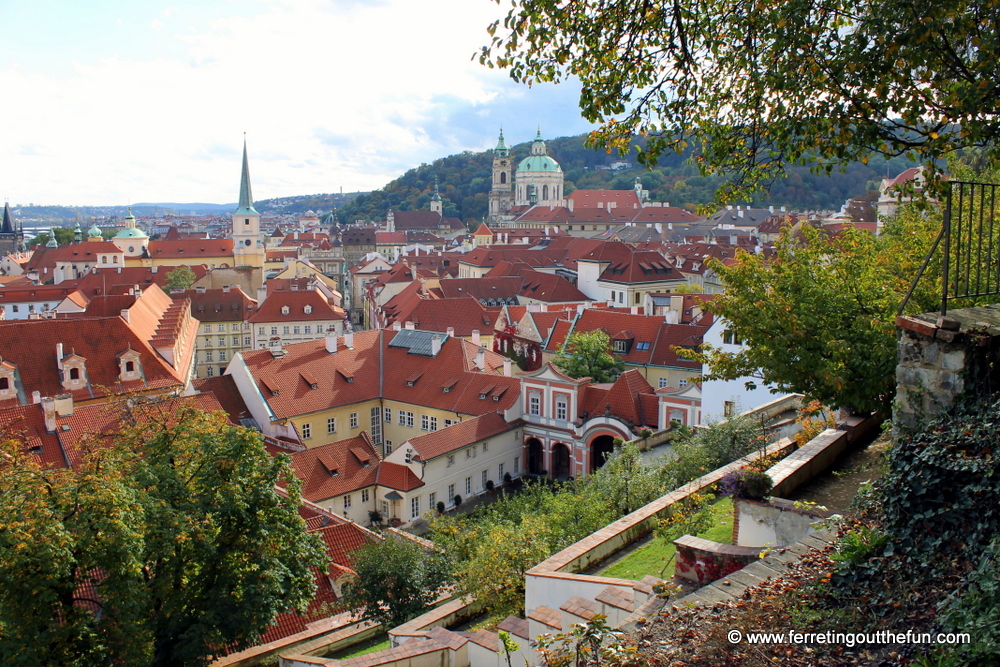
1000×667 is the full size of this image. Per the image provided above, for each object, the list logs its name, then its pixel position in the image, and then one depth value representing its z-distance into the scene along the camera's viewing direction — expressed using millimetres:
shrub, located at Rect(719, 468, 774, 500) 11242
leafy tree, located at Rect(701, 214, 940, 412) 12461
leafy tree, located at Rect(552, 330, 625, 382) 43938
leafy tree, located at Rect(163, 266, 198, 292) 87688
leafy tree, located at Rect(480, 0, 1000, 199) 8492
